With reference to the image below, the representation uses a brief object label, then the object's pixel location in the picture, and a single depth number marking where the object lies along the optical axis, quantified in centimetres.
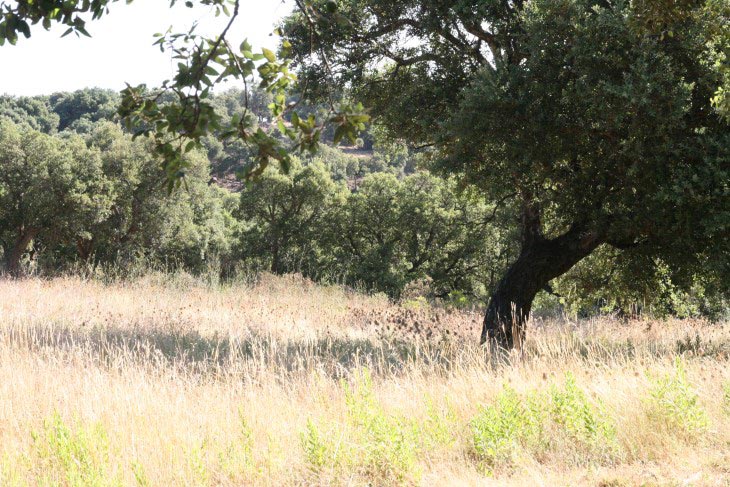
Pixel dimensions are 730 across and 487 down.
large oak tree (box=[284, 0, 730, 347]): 1608
